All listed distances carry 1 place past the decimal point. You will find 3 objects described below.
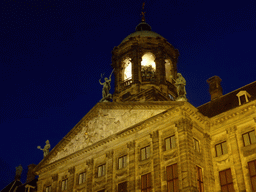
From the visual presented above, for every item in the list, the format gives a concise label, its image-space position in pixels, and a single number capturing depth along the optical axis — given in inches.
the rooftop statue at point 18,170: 1694.1
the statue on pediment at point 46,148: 1291.7
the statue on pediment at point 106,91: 1150.0
